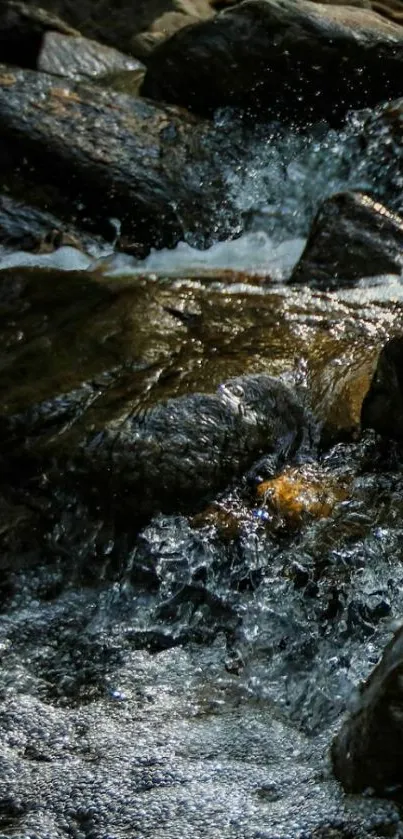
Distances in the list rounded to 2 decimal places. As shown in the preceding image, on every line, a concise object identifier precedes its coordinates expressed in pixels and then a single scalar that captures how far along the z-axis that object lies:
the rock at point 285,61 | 6.75
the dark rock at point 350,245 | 5.19
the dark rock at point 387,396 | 3.68
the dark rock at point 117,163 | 6.21
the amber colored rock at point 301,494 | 3.49
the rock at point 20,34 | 8.07
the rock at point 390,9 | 9.48
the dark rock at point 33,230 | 5.95
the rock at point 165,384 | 3.63
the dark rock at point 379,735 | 2.26
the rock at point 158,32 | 8.93
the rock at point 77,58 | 8.00
